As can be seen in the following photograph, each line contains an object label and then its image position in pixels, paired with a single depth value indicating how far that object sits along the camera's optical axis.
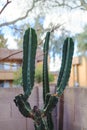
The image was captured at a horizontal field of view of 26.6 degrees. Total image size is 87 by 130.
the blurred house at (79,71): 9.55
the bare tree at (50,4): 5.47
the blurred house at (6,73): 10.77
